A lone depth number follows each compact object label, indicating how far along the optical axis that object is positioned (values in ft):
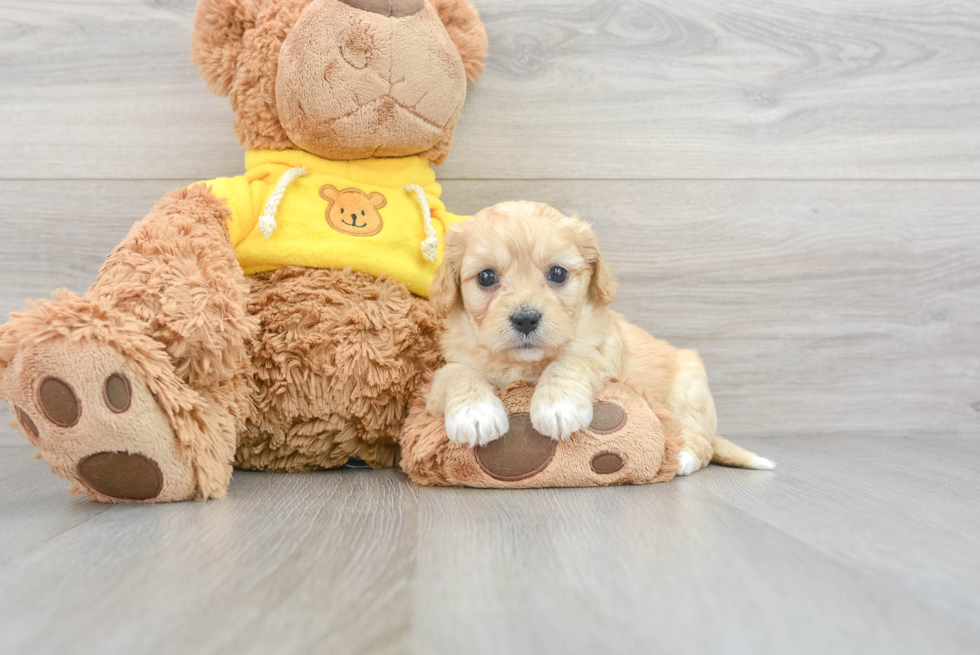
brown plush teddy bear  1.72
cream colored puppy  1.86
